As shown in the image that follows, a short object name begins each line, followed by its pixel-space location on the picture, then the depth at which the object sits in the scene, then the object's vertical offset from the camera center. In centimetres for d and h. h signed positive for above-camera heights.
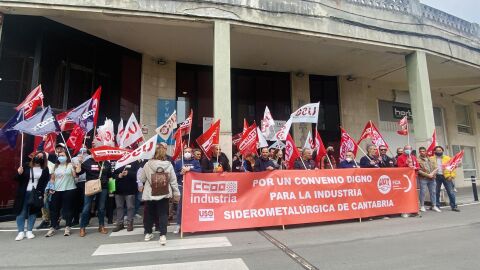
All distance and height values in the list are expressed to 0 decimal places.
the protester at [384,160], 924 +36
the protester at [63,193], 692 -29
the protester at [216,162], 777 +35
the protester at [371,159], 883 +38
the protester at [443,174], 959 -8
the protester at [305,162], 870 +33
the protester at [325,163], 1074 +40
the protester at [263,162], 794 +32
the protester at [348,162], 862 +30
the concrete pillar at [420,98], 1220 +285
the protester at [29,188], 663 -16
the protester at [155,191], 620 -29
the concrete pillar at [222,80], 950 +290
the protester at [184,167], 701 +23
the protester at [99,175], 708 +6
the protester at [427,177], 945 -16
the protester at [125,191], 716 -29
